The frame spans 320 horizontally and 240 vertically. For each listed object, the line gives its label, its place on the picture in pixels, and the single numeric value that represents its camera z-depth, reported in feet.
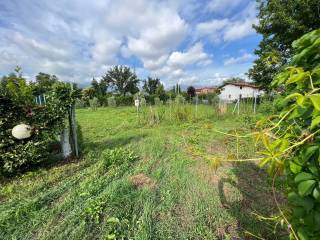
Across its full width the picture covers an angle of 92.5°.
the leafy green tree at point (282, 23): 28.24
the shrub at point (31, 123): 8.18
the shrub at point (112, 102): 62.89
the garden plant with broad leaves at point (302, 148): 1.38
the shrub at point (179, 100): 22.07
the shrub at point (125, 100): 65.64
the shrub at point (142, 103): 23.77
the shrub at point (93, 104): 54.02
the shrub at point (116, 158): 8.92
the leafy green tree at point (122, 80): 107.85
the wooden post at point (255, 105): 26.08
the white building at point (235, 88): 91.86
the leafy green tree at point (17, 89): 8.37
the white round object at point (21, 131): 8.13
